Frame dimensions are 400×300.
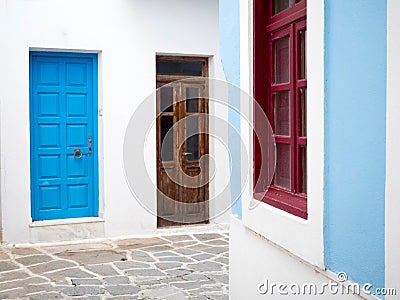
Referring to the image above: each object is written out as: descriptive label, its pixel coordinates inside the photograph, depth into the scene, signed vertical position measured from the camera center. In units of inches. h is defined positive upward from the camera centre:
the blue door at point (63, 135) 286.0 -1.1
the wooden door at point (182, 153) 312.5 -12.4
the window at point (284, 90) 125.3 +11.1
